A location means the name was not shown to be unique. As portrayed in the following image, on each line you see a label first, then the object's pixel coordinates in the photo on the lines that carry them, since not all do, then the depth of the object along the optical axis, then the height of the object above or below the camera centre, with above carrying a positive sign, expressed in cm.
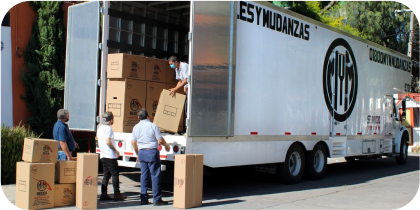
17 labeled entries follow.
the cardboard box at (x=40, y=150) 722 -56
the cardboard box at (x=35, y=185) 710 -107
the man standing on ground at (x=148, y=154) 782 -62
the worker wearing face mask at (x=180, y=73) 873 +82
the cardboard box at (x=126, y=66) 886 +90
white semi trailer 841 +85
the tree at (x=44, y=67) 1249 +118
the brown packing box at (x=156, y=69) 932 +90
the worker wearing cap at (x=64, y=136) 802 -37
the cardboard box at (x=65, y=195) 749 -126
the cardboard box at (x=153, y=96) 936 +37
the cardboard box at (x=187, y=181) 768 -104
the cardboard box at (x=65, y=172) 756 -91
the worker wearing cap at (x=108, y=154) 802 -66
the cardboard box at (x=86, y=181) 737 -102
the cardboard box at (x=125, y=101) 892 +26
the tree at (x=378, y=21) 2588 +530
